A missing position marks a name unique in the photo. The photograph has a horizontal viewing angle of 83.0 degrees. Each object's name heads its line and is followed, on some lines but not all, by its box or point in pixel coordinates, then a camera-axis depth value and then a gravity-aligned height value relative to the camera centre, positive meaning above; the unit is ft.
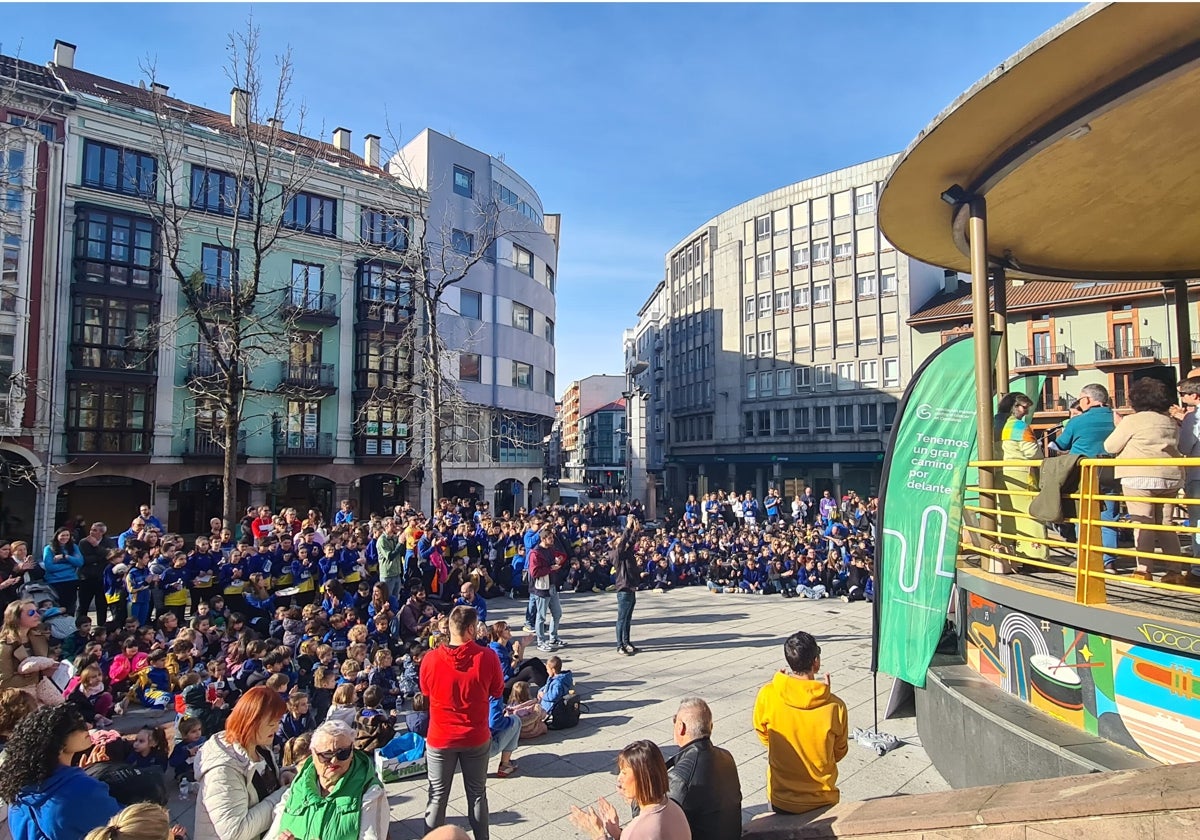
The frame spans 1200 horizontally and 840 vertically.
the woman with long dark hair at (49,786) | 9.84 -4.86
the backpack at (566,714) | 24.94 -9.30
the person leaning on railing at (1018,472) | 20.36 -0.24
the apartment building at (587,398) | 376.27 +36.23
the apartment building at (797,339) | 143.23 +29.15
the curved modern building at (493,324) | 115.14 +24.90
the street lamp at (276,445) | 86.38 +2.15
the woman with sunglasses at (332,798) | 10.93 -5.54
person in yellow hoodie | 13.03 -5.24
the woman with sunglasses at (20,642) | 17.51 -5.01
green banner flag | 21.18 -1.47
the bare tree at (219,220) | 80.33 +32.05
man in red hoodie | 15.43 -5.77
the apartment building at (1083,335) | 109.50 +22.08
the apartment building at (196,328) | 81.92 +17.65
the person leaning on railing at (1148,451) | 17.20 +0.35
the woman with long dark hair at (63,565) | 34.01 -5.28
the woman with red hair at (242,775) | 11.43 -5.45
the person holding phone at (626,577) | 34.01 -5.78
